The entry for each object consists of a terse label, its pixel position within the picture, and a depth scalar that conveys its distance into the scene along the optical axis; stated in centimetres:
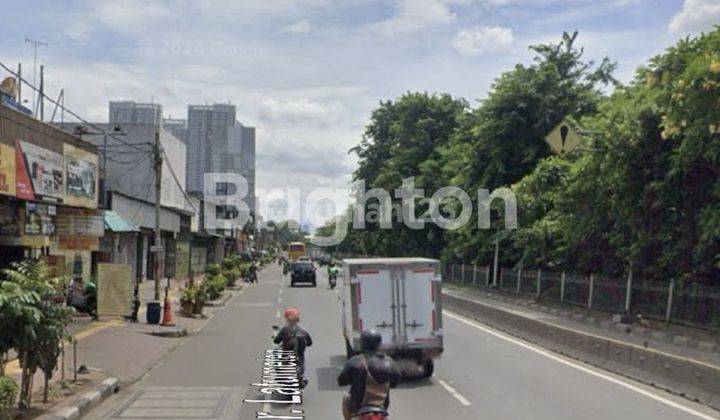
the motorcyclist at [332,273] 5322
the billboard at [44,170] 2084
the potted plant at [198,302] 3070
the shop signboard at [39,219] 2247
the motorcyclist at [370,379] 754
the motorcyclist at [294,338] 1247
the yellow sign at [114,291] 2447
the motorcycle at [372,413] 741
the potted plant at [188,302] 3047
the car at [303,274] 5531
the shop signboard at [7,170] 1848
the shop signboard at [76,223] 2644
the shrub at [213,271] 4922
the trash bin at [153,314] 2614
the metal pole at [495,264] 4522
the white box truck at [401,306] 1555
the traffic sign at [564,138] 2975
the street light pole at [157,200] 2981
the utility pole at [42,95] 2742
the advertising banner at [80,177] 2479
